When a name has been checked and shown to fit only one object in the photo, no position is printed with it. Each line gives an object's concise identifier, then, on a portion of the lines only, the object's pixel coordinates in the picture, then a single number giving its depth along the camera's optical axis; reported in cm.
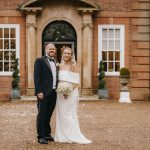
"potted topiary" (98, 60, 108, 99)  1612
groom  767
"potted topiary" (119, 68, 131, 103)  1568
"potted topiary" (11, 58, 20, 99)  1586
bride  783
